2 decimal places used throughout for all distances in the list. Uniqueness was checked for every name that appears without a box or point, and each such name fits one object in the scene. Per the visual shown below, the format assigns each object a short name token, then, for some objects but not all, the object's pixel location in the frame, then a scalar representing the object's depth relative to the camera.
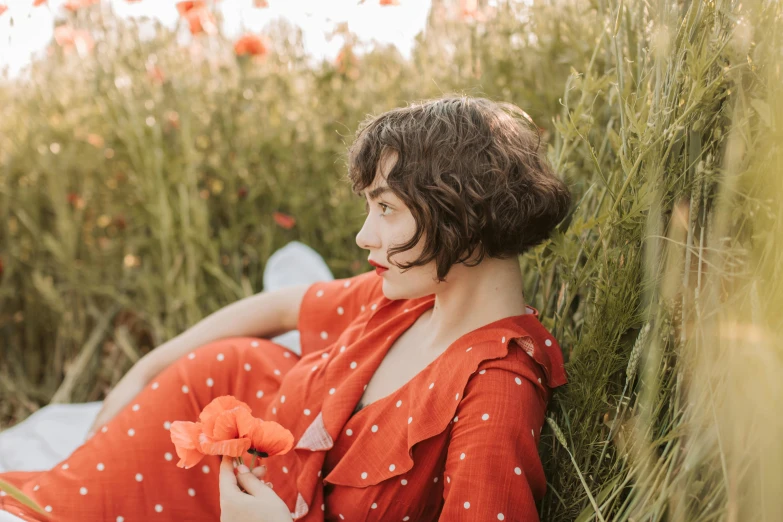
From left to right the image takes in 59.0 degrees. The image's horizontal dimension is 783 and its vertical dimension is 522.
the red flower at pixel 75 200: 2.25
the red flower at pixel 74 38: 2.21
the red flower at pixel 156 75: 2.20
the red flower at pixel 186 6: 2.09
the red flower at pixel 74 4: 2.10
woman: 0.92
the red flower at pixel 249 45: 2.12
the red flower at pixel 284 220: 2.13
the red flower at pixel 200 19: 2.10
